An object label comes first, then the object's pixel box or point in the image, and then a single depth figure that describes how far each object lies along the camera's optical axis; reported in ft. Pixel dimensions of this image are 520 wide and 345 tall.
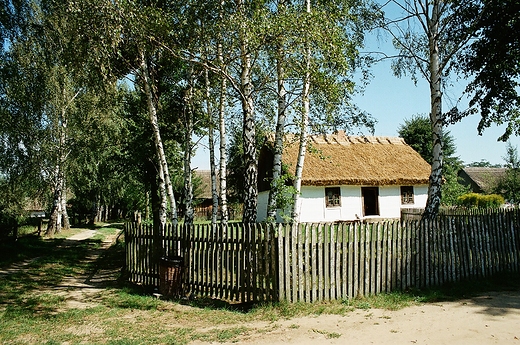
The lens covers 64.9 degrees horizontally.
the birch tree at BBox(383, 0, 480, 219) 35.86
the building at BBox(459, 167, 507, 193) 159.84
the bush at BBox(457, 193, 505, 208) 104.58
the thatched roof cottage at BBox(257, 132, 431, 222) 86.99
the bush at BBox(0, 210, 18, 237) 62.28
